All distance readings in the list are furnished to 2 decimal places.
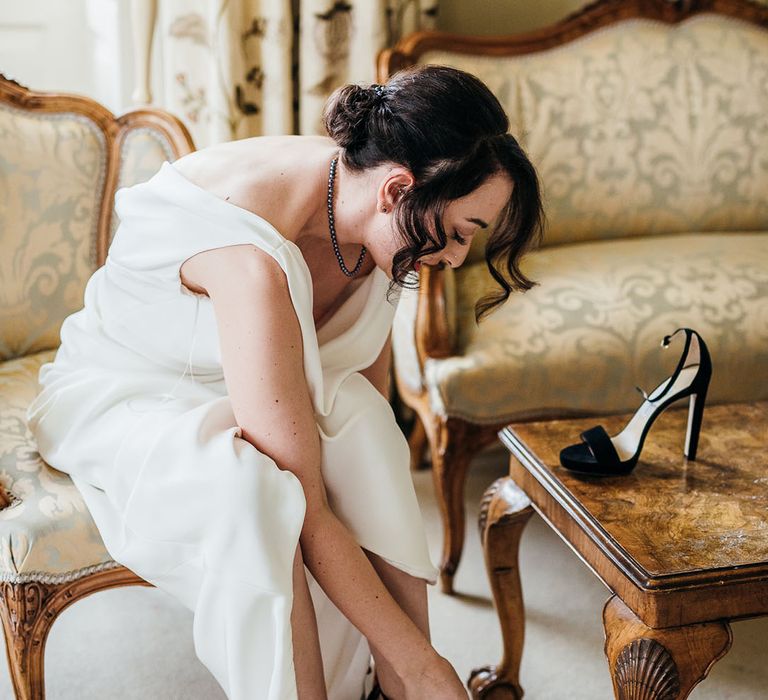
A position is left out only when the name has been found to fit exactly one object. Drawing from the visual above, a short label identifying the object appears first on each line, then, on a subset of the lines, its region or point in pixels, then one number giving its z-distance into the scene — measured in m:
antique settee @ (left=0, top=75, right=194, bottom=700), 1.93
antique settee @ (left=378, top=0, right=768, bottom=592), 2.12
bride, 1.32
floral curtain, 2.47
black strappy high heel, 1.47
